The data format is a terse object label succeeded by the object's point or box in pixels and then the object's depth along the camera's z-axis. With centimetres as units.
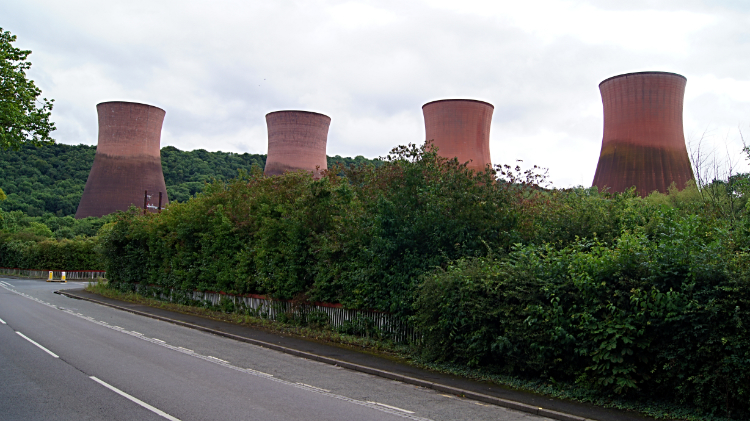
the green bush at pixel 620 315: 565
